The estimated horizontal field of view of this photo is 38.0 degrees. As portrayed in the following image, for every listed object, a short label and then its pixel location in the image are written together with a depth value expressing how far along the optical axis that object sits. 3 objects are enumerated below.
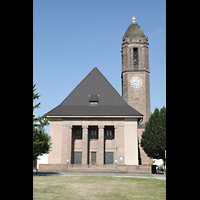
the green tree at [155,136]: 51.25
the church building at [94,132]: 48.56
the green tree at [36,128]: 31.46
